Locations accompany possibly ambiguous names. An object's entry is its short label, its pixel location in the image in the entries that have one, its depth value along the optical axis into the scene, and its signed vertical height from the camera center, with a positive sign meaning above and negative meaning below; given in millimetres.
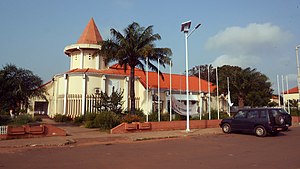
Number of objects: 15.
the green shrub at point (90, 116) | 21261 -862
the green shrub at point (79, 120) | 23795 -1280
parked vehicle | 15789 -924
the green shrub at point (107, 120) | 18328 -987
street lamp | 18422 +5500
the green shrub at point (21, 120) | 17050 -927
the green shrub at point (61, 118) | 26562 -1215
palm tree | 21500 +4953
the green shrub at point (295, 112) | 30984 -720
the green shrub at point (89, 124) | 20438 -1413
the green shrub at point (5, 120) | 16809 -943
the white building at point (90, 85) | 27531 +2382
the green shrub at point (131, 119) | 18488 -920
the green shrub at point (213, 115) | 23447 -871
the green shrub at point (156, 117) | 21094 -887
